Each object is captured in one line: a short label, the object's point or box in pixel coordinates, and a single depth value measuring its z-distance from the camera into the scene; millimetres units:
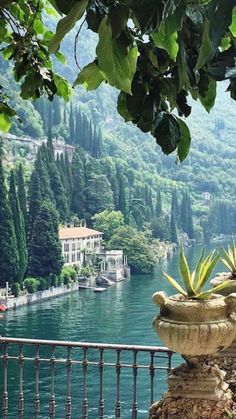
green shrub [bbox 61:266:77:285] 37972
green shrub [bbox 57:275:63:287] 37003
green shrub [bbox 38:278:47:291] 34803
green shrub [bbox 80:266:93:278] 42094
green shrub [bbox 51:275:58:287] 36438
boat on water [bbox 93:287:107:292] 39325
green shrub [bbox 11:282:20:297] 32031
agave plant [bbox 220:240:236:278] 2979
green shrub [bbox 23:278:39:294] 33562
